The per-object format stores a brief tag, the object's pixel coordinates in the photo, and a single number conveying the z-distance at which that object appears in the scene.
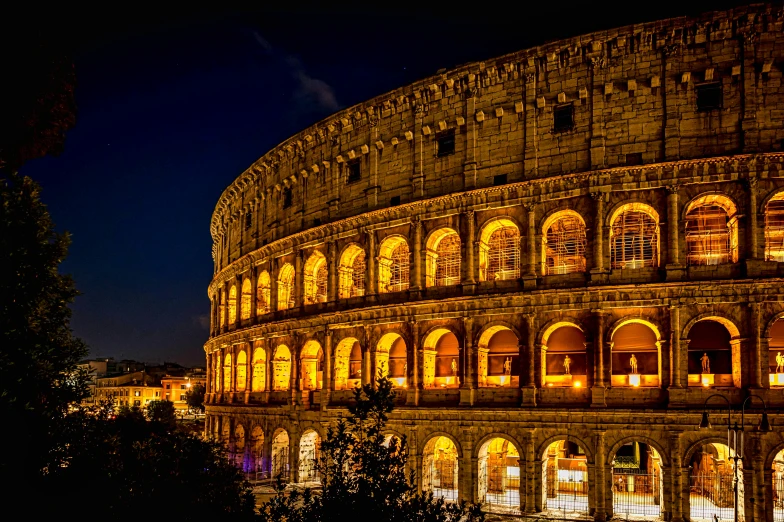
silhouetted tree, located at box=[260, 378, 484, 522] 9.09
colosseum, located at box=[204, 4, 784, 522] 22.55
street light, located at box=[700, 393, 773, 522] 18.12
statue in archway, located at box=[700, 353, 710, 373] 23.19
